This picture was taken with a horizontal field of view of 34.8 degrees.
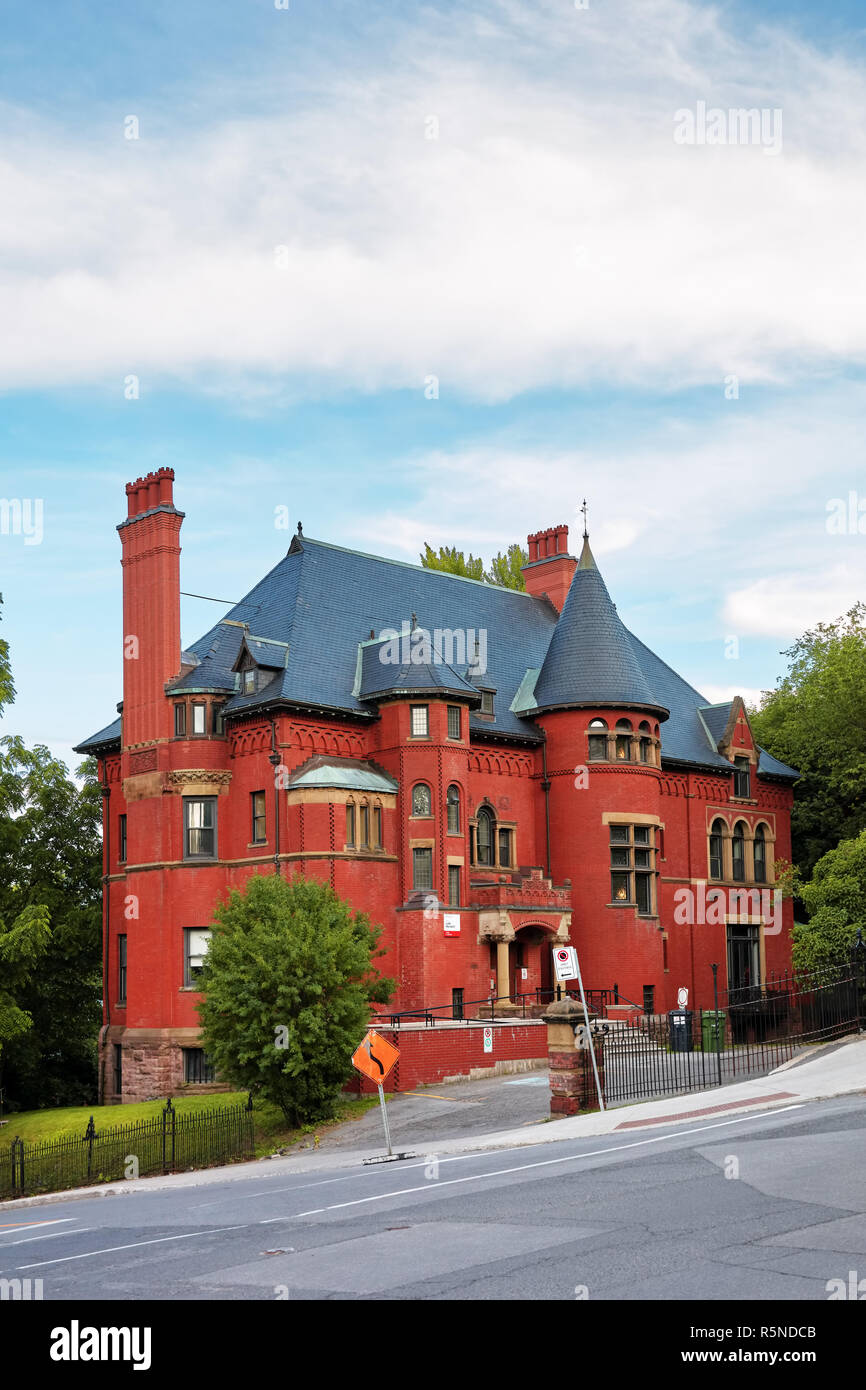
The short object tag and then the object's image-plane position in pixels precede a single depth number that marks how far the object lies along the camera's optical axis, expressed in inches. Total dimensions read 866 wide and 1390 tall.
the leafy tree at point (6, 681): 1713.8
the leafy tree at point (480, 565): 2829.7
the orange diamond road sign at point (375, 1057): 952.9
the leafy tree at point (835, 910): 1464.1
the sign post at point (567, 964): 995.3
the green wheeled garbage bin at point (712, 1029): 1270.9
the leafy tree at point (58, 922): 2007.9
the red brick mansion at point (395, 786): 1561.3
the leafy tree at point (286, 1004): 1159.6
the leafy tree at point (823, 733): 1941.4
